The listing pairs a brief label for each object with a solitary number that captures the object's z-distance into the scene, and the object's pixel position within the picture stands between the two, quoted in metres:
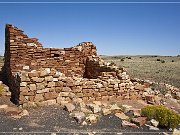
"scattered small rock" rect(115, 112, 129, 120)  6.28
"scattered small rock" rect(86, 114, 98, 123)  6.00
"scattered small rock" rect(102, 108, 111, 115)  6.47
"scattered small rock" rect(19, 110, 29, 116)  6.28
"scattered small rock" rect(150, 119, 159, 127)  6.03
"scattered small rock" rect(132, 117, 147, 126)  5.99
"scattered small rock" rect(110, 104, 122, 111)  6.68
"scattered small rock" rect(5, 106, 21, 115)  6.28
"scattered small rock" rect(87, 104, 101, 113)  6.55
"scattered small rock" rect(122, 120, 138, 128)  5.84
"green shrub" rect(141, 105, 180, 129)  6.01
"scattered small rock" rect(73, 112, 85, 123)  5.97
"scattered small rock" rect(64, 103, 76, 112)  6.54
